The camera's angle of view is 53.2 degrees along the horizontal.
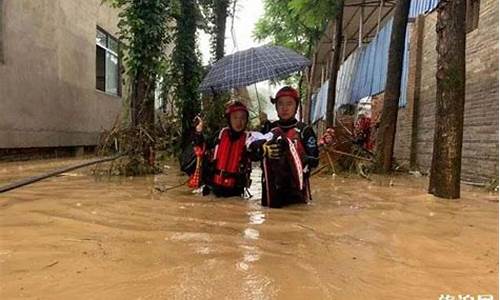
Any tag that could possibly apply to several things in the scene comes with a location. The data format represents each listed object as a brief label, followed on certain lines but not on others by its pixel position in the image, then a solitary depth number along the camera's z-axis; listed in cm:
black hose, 599
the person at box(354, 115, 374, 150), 1059
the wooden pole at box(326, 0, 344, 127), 1355
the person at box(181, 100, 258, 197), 573
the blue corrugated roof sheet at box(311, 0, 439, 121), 1179
